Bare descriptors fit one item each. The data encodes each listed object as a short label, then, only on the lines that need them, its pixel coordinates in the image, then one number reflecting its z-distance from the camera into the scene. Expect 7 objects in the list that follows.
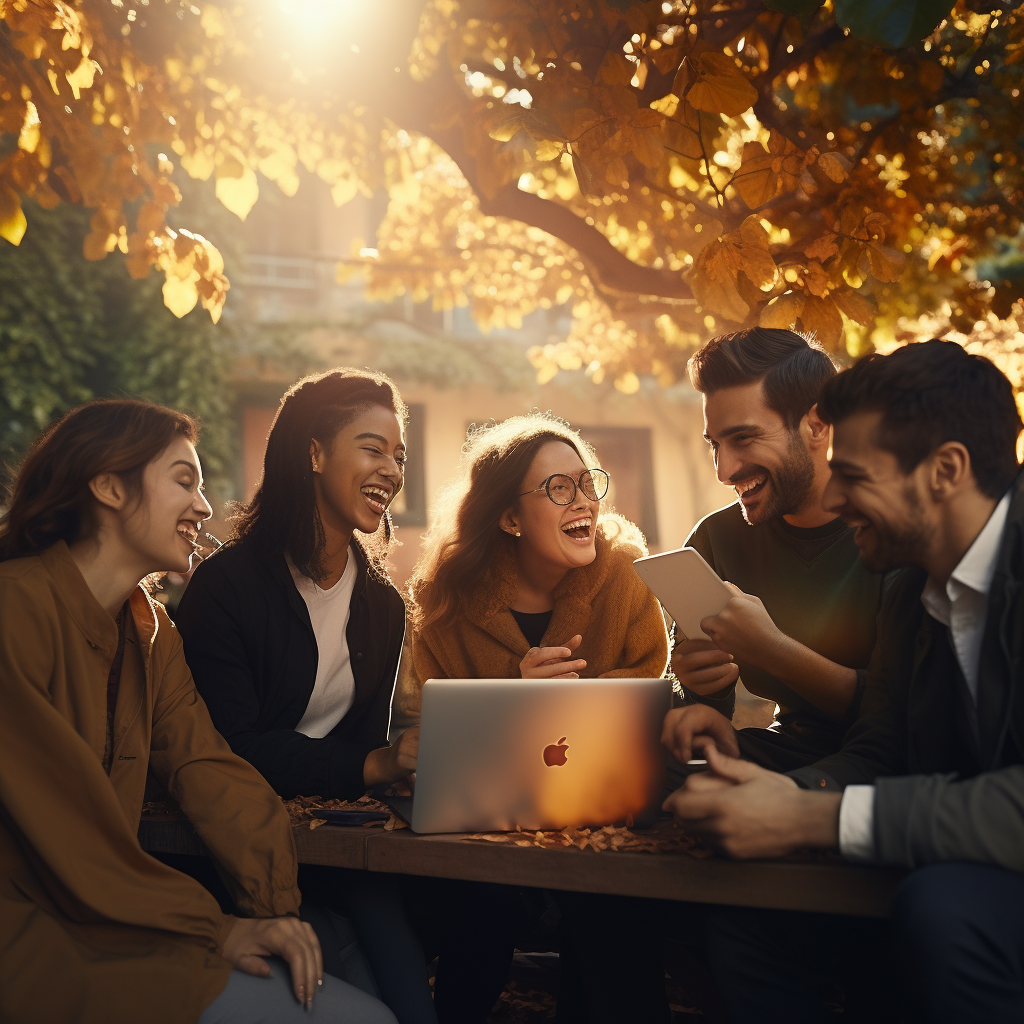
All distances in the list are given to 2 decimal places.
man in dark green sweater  2.88
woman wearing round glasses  3.57
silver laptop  2.20
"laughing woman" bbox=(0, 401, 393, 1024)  2.05
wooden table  1.80
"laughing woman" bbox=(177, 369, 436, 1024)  2.65
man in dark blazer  1.65
